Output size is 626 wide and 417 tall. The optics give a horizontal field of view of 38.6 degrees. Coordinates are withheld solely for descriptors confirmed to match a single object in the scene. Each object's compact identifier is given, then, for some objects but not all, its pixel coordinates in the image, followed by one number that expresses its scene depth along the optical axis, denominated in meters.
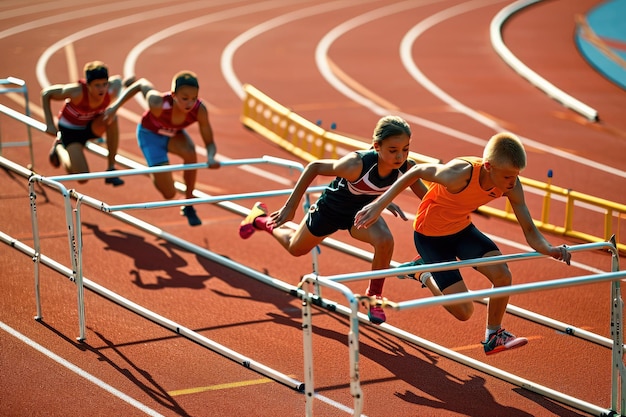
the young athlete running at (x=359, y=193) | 6.94
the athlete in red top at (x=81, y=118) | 10.69
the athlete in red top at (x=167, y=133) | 10.20
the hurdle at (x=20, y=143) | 11.80
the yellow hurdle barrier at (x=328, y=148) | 10.97
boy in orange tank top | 6.34
